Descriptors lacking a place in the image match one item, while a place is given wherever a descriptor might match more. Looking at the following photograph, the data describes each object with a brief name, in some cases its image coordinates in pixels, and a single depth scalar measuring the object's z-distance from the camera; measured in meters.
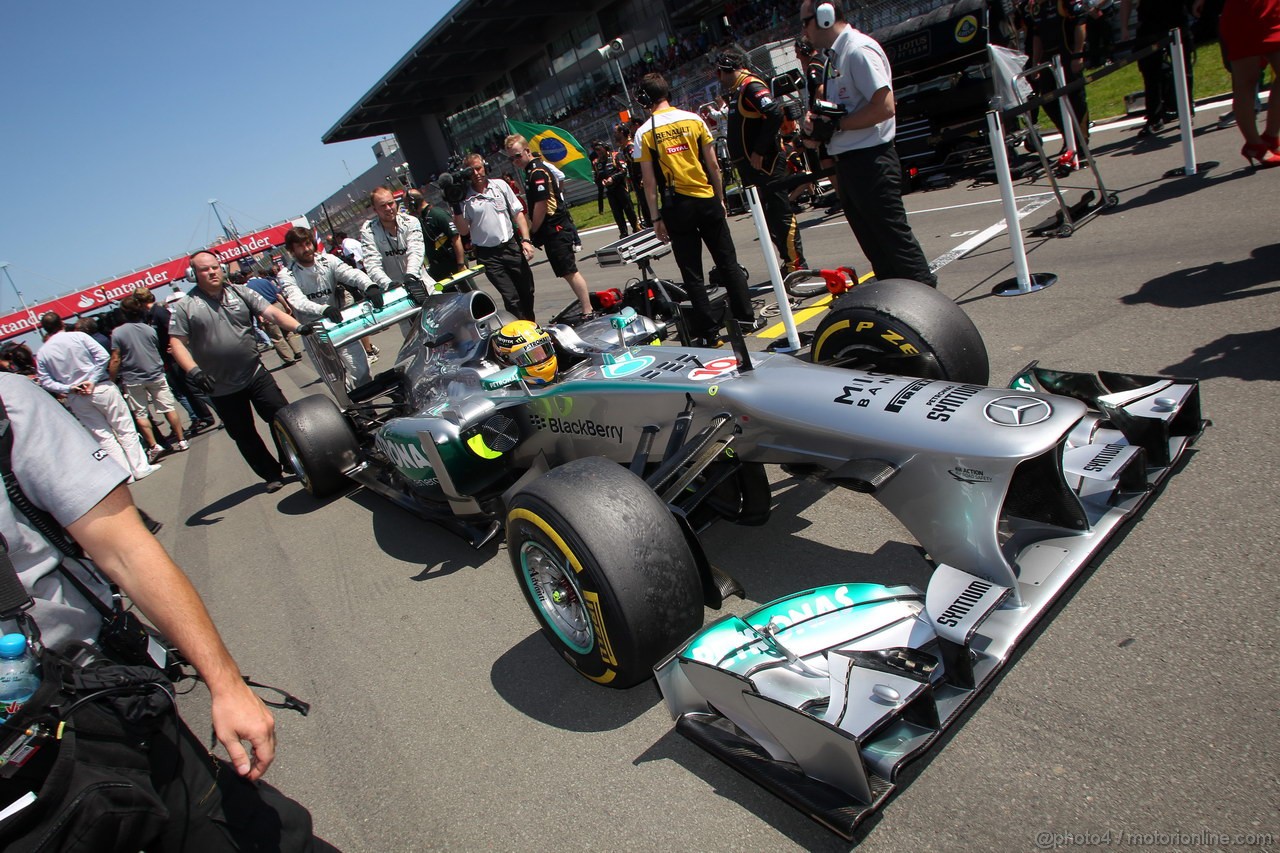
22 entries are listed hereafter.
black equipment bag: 1.38
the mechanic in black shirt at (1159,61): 8.20
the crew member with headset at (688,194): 6.09
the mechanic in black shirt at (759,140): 6.67
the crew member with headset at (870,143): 4.66
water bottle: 1.44
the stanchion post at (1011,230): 5.33
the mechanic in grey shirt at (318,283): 6.96
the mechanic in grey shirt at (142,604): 1.66
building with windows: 34.88
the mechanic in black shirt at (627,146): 12.24
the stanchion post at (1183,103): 6.50
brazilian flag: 15.80
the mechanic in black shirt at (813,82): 5.20
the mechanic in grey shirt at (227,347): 6.09
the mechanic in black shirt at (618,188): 15.73
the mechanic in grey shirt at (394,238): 7.99
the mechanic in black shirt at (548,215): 7.86
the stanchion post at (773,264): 5.72
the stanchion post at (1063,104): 6.81
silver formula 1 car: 2.13
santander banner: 45.38
